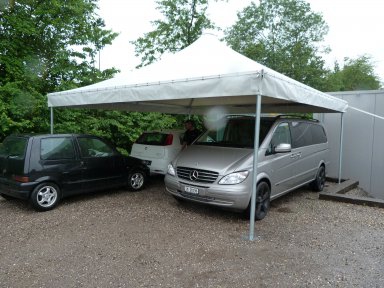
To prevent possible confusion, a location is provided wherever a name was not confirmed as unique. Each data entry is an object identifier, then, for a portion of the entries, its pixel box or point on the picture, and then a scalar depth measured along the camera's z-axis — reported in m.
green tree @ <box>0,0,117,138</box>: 8.92
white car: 7.96
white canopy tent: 4.47
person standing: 8.44
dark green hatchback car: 5.53
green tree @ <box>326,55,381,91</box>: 36.53
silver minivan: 5.04
